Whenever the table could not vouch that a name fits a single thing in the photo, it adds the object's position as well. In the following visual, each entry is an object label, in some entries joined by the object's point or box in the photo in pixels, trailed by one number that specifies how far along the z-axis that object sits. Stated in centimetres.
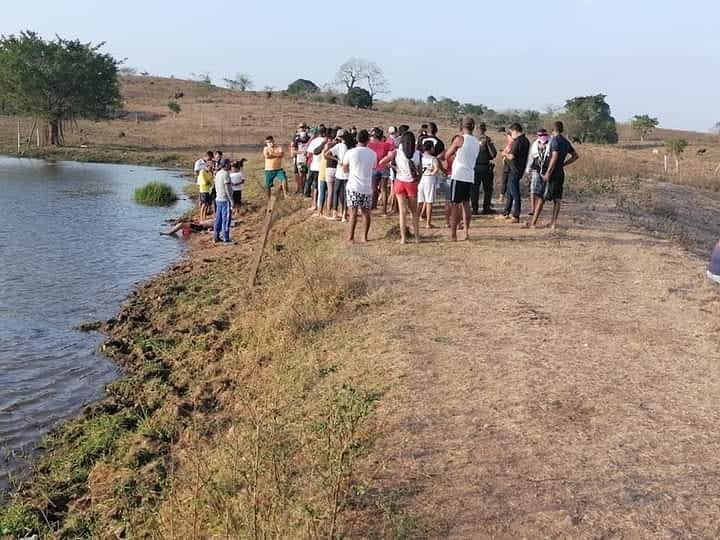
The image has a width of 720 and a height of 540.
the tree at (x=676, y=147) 3090
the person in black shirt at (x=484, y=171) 1265
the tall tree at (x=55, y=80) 4419
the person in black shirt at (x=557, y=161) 1102
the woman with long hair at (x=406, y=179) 1048
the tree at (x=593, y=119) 5206
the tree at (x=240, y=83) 10069
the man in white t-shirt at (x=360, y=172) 1102
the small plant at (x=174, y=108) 5891
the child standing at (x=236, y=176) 1612
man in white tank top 1073
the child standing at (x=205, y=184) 1809
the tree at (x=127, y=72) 9356
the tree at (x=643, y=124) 5550
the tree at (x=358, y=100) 6856
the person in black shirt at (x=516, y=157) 1204
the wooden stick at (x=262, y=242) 1004
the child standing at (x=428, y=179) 1209
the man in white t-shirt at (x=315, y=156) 1459
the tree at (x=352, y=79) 8556
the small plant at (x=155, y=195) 2442
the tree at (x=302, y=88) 8456
